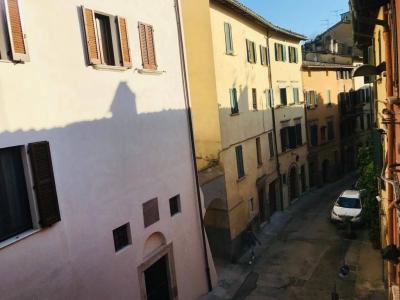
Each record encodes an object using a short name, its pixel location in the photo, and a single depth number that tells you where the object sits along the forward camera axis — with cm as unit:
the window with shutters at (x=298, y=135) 3095
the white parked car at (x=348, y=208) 2253
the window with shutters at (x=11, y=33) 816
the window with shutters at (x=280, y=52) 2828
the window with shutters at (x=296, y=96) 3070
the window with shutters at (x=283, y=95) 2866
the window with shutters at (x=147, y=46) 1251
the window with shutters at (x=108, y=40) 1053
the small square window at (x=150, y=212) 1245
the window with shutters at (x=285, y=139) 2856
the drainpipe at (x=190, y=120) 1454
